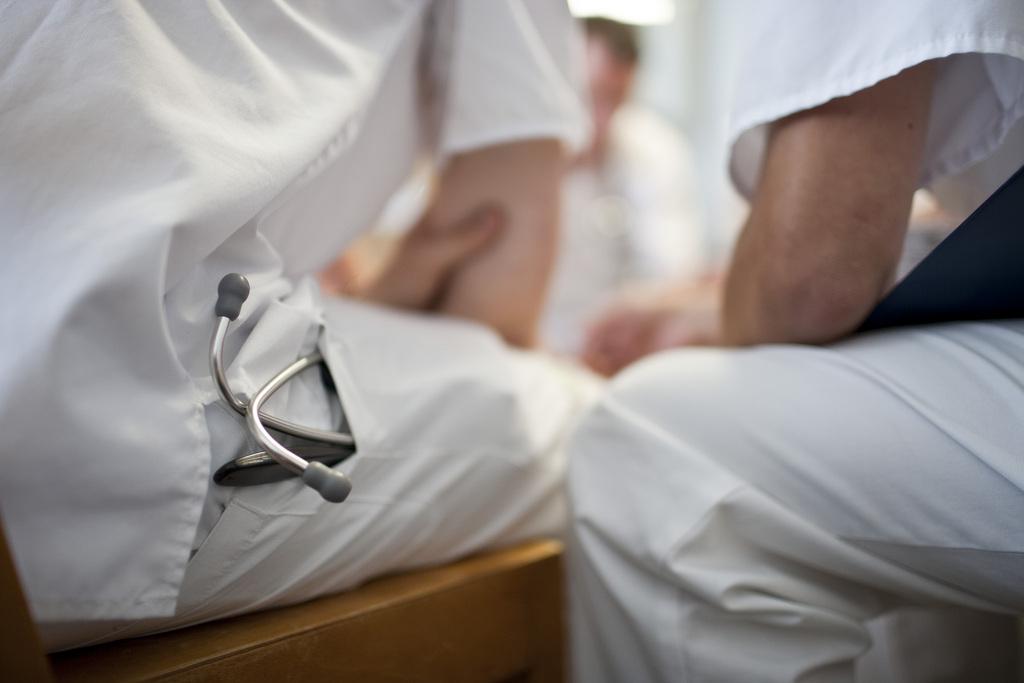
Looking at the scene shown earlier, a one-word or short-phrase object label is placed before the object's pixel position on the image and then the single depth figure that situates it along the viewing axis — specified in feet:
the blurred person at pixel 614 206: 5.81
